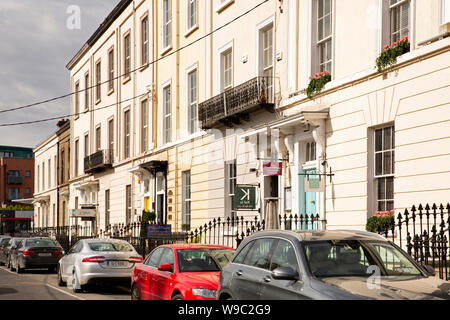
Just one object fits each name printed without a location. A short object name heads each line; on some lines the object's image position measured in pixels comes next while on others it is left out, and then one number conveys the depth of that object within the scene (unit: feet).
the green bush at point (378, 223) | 45.79
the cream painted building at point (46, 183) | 179.52
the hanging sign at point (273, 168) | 61.31
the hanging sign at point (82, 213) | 106.52
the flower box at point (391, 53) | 46.73
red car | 32.81
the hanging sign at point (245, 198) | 63.16
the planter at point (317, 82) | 56.18
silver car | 52.54
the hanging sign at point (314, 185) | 53.02
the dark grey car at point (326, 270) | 22.41
